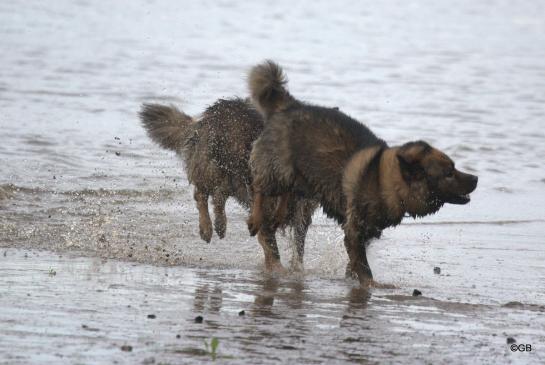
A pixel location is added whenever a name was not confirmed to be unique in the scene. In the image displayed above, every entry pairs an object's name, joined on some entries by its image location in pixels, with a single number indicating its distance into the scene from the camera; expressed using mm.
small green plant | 11001
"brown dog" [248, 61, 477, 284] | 15484
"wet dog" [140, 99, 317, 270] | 18391
